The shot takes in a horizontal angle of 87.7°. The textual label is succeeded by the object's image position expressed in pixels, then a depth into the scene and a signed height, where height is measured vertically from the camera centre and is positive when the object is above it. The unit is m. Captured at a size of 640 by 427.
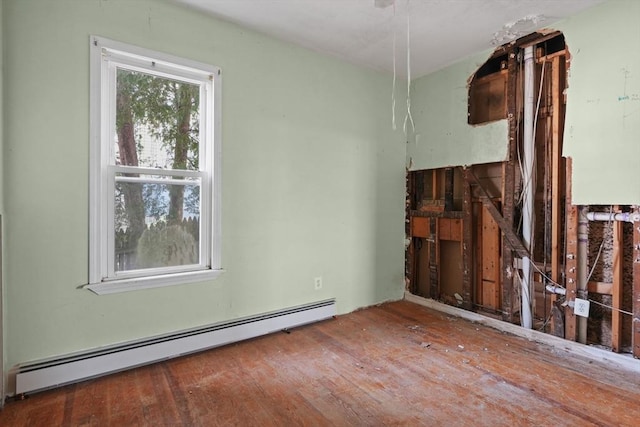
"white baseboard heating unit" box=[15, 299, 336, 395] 2.01 -0.96
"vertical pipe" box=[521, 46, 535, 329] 2.91 +0.32
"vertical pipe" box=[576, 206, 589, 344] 2.59 -0.37
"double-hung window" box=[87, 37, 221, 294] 2.23 +0.32
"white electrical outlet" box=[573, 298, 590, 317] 2.55 -0.72
